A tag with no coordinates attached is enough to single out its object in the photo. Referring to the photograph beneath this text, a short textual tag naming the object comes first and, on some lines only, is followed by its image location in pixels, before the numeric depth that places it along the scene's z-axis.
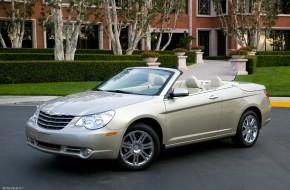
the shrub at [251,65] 26.44
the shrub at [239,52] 26.19
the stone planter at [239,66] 26.12
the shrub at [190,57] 35.25
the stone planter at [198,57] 35.38
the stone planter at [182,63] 30.47
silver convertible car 6.12
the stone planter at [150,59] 25.15
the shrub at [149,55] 25.09
